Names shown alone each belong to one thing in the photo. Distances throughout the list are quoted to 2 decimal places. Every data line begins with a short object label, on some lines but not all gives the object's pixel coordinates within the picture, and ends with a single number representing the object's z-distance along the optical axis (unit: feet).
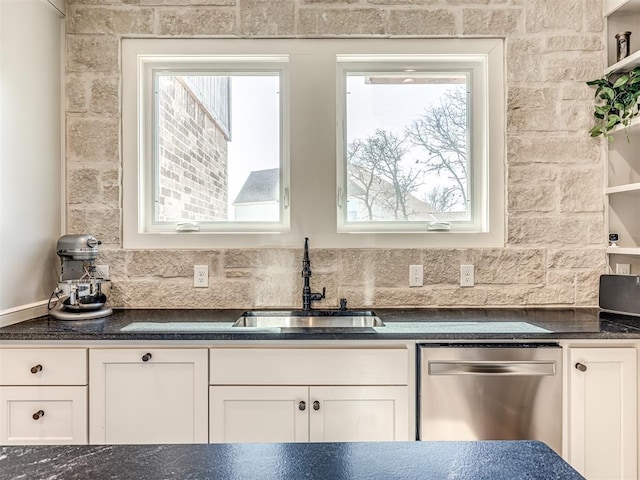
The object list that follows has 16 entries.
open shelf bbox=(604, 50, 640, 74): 6.84
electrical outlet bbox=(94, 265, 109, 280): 7.59
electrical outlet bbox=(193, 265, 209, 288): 7.61
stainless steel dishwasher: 5.61
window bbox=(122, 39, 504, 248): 7.80
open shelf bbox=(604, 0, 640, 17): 7.20
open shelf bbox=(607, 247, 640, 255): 6.88
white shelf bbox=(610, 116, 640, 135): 6.84
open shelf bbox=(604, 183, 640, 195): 6.84
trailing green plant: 7.02
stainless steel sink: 7.31
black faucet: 7.39
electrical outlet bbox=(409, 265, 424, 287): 7.64
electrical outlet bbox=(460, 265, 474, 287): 7.62
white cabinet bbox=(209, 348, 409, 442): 5.68
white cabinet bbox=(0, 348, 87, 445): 5.67
